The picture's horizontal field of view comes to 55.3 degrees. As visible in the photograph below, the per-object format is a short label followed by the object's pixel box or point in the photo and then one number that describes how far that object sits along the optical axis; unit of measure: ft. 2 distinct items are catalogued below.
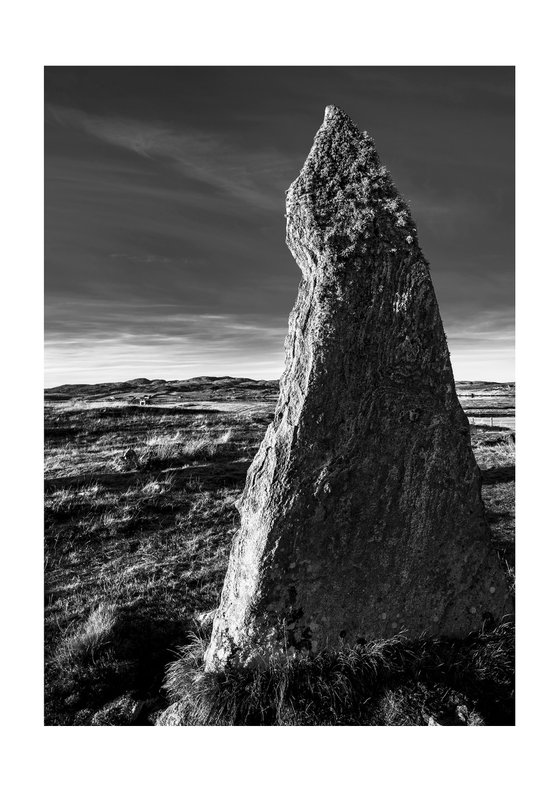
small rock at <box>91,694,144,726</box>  14.32
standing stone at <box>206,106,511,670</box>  13.69
